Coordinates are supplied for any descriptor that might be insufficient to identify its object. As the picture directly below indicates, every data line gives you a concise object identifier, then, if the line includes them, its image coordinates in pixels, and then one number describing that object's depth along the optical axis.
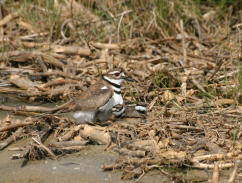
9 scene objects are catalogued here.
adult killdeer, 14.57
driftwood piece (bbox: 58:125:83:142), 13.34
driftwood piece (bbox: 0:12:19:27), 19.66
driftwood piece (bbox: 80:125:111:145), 13.09
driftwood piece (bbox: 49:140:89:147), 12.80
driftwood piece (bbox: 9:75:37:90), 16.62
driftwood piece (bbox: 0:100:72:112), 14.57
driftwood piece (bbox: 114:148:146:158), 12.06
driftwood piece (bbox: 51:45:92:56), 18.20
